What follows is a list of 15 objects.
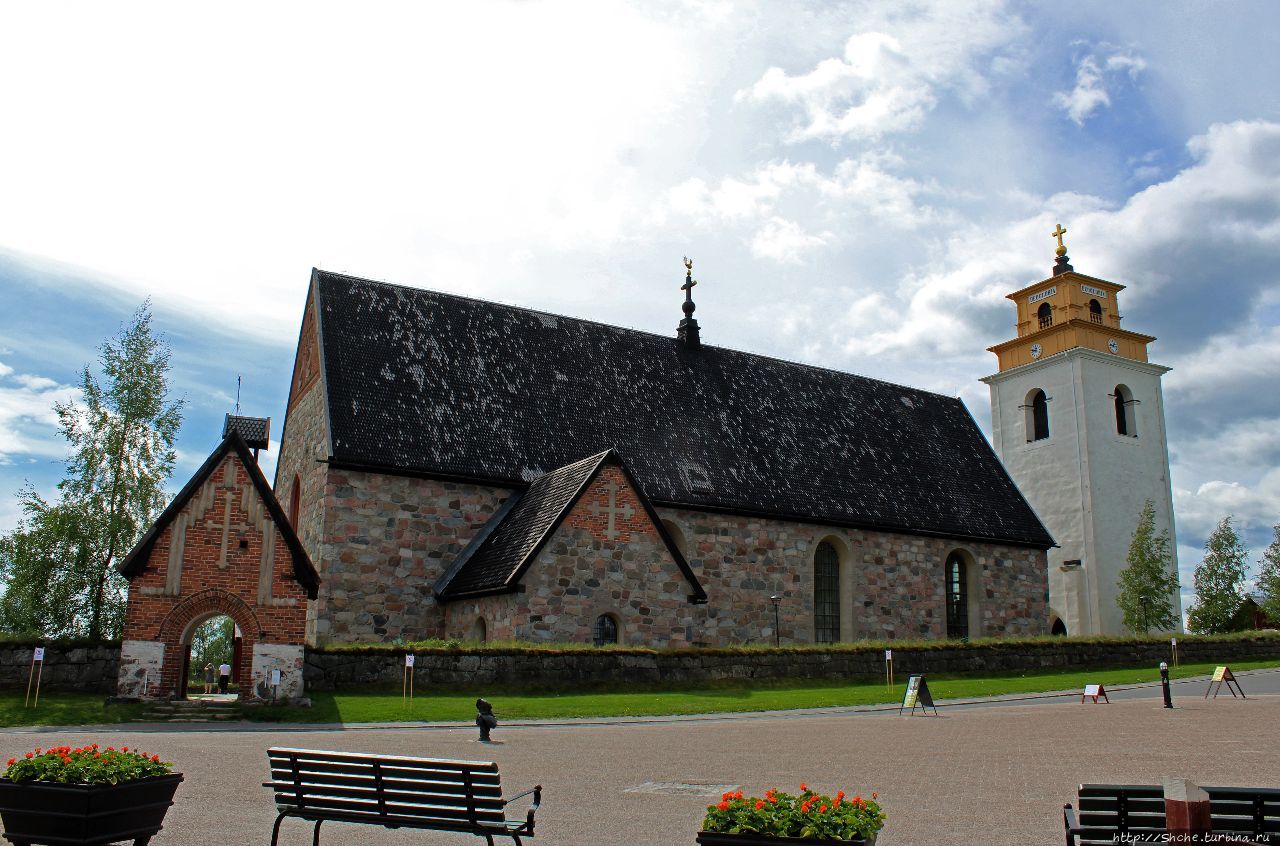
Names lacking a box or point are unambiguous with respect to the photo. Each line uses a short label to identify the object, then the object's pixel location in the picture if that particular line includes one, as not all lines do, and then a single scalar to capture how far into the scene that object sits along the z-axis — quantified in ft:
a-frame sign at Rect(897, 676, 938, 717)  69.97
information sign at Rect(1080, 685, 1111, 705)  75.61
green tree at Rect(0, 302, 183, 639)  107.86
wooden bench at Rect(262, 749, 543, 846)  25.63
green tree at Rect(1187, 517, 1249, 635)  167.43
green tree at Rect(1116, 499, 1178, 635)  143.43
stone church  86.07
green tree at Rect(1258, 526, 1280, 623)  173.57
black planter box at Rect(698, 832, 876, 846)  19.47
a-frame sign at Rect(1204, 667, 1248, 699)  79.10
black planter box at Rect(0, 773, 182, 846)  25.21
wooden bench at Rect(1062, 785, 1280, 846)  21.91
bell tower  151.84
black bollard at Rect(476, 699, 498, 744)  52.34
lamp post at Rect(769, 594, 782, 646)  107.65
